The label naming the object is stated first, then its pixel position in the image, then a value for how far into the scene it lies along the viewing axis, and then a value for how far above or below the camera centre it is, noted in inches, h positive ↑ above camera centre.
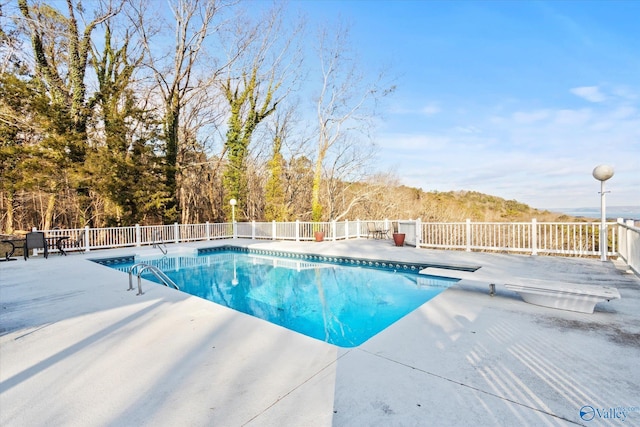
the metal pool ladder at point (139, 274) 176.2 -39.4
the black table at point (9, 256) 321.4 -44.2
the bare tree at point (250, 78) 586.2 +283.1
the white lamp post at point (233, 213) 545.3 -0.7
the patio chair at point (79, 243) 396.2 -38.1
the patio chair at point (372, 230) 487.2 -32.0
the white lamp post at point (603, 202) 231.8 +4.4
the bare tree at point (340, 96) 557.1 +224.0
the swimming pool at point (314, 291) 162.7 -61.7
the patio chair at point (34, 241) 323.6 -28.4
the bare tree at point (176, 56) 515.6 +290.2
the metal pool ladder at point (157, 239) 469.8 -41.0
